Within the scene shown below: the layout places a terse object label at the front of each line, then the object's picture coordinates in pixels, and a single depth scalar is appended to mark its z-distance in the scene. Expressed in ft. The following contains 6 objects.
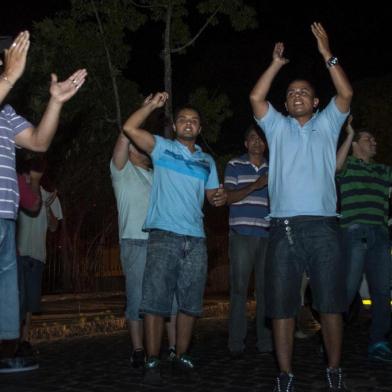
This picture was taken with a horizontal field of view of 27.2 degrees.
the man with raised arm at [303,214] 17.26
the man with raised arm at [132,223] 21.80
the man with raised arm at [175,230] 19.76
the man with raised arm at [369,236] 23.31
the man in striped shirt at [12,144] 14.97
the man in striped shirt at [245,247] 24.58
